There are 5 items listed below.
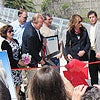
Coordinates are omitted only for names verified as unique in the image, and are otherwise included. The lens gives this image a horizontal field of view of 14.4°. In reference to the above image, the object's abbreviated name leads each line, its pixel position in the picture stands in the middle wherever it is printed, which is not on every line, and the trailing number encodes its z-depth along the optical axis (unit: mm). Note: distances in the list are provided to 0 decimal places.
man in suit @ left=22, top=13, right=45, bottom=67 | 6012
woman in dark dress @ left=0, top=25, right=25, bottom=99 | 5973
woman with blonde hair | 6516
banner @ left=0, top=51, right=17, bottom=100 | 4836
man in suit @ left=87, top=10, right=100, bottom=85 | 6736
